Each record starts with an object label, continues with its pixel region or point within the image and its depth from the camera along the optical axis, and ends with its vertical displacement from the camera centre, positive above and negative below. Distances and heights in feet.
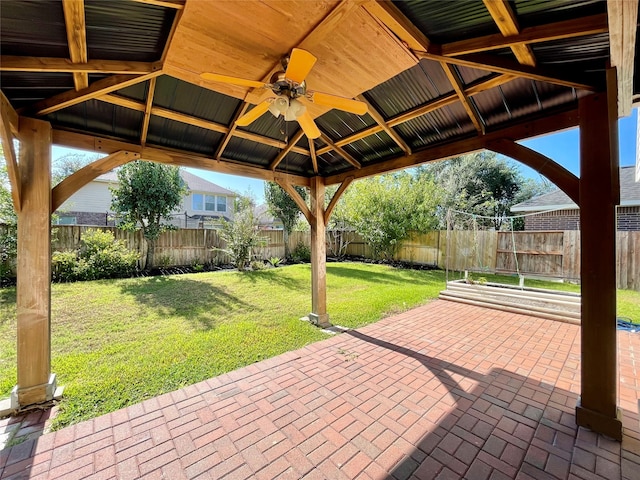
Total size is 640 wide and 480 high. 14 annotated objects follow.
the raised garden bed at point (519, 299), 16.46 -4.05
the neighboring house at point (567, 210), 25.99 +3.21
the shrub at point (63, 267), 22.35 -2.19
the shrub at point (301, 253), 40.81 -1.95
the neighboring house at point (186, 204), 43.88 +6.90
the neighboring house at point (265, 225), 33.44 +2.88
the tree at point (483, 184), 51.51 +11.23
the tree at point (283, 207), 38.73 +4.83
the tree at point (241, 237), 30.01 +0.37
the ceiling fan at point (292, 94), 5.66 +3.45
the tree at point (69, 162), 54.86 +16.58
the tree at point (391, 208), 36.63 +4.37
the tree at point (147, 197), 26.73 +4.44
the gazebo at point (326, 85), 5.27 +4.22
